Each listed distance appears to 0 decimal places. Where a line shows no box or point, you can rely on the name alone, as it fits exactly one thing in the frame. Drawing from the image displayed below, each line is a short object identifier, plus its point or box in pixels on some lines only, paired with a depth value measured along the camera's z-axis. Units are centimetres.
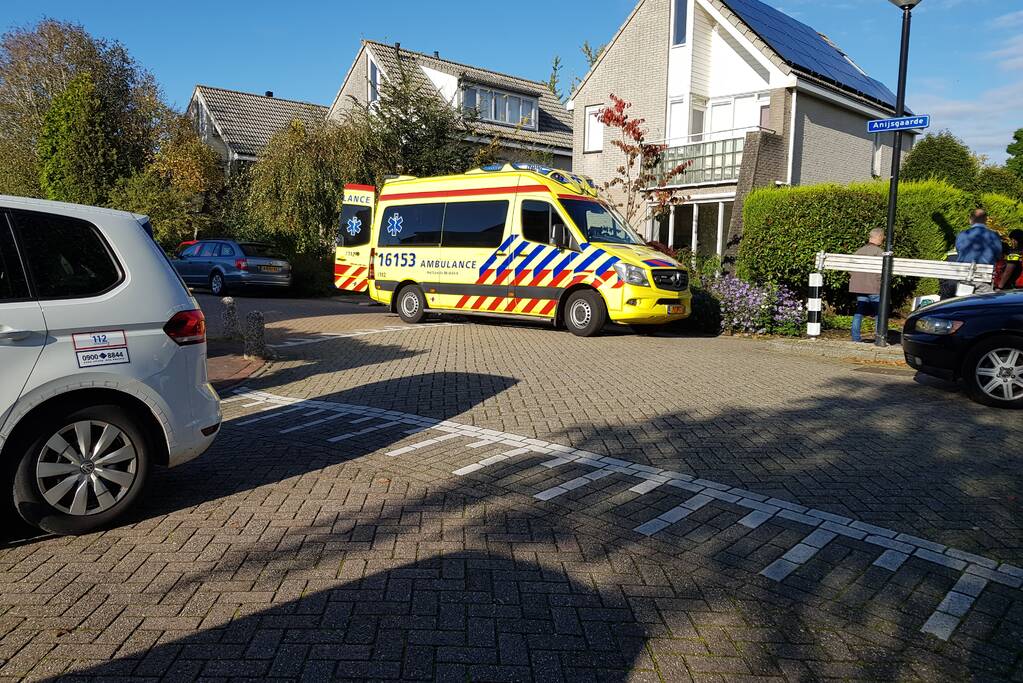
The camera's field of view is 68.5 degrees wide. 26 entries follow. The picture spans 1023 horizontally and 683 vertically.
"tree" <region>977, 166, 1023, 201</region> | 2628
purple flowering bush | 1271
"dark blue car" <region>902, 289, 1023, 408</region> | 718
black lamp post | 1005
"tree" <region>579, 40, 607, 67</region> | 5023
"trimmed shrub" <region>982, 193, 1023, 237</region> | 1680
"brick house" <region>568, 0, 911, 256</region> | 2069
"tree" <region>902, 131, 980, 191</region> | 2456
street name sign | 972
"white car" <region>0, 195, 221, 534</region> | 380
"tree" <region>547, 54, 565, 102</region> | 5678
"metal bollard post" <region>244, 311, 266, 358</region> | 1030
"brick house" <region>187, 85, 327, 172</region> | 3644
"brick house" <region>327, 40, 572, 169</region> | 3247
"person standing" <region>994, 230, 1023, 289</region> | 1123
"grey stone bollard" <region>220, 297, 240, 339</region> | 1158
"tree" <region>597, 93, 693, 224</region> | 1905
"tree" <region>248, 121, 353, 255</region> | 2355
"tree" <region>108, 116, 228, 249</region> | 2598
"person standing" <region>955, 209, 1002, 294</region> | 1120
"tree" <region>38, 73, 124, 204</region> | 2780
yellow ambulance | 1246
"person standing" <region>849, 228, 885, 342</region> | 1102
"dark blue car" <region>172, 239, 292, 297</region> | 2052
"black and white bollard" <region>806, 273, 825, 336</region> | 1174
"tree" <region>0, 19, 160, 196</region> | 3109
